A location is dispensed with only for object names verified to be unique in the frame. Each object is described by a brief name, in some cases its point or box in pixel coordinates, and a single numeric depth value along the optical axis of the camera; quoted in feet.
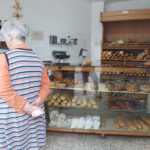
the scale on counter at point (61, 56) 6.86
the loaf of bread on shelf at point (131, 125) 6.22
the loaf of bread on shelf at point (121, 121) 6.35
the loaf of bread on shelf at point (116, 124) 6.31
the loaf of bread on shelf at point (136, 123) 6.23
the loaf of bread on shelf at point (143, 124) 6.23
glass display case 6.29
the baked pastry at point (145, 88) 6.05
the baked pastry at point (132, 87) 6.15
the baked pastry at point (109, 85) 6.49
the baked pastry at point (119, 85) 6.37
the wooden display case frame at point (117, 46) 5.98
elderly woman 2.96
